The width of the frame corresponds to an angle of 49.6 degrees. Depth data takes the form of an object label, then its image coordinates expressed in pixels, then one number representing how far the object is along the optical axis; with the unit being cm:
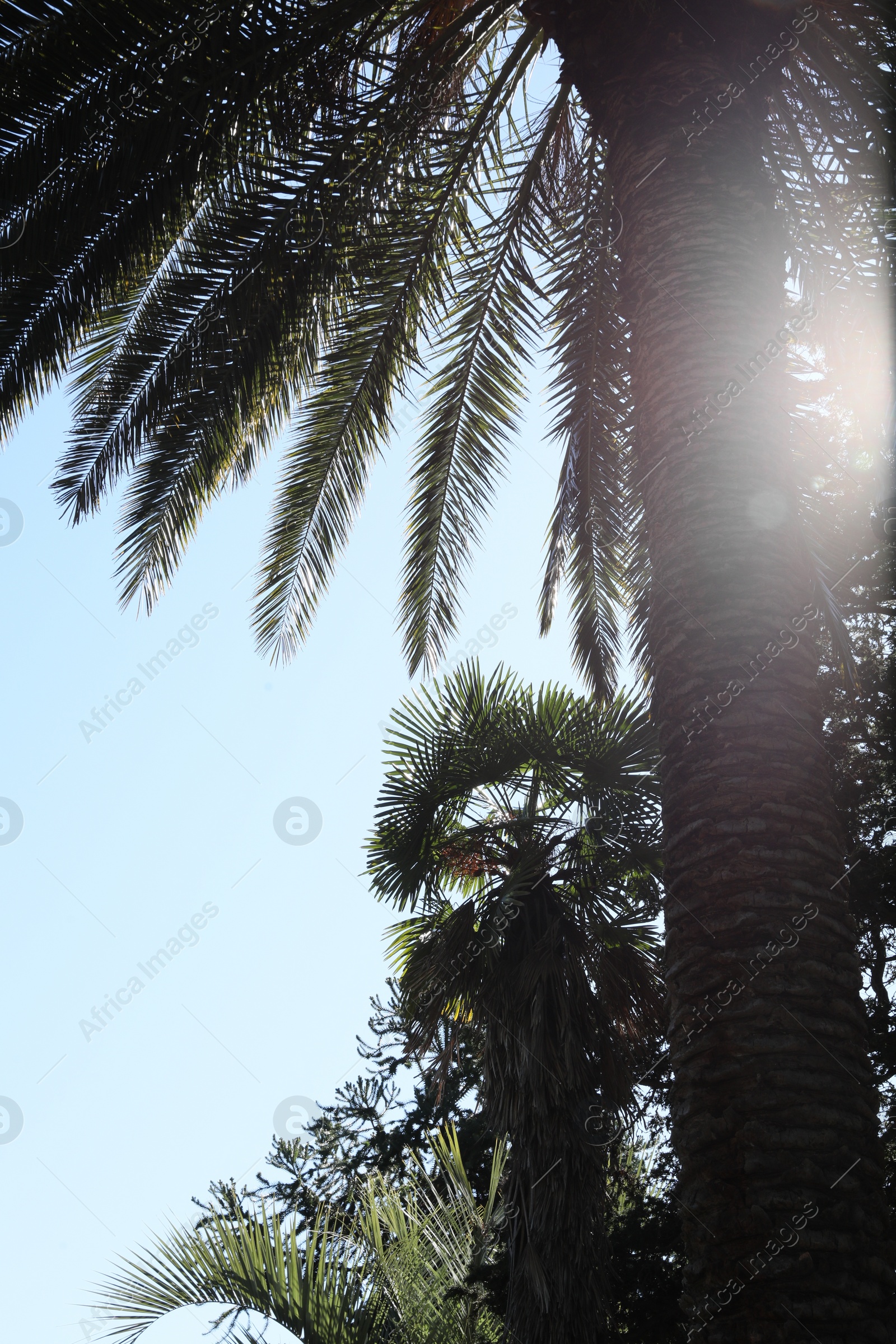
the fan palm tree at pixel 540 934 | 657
